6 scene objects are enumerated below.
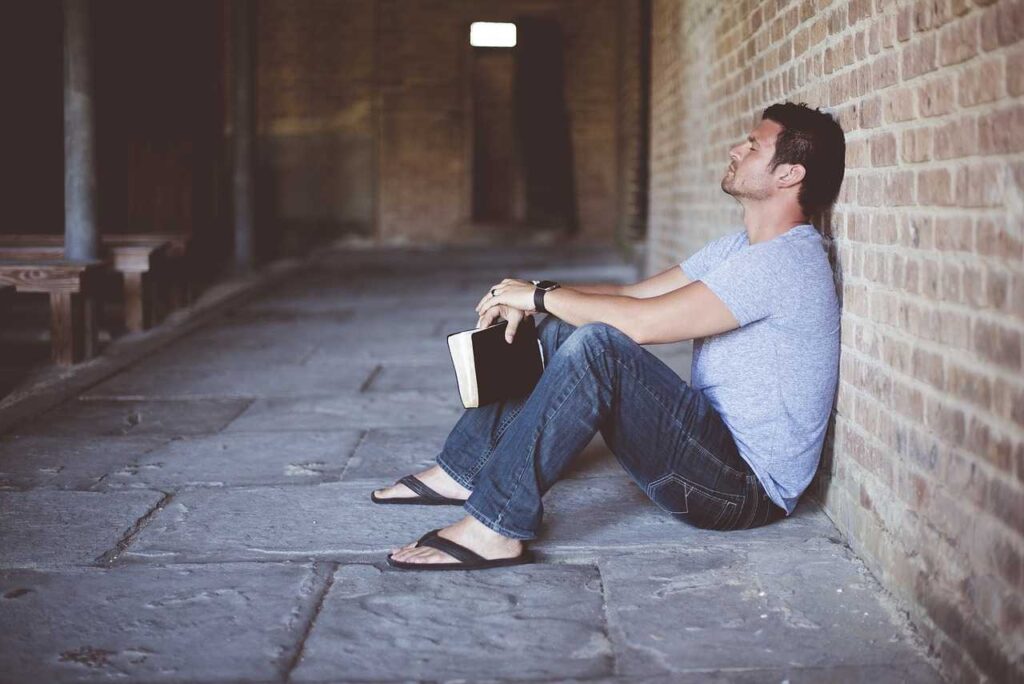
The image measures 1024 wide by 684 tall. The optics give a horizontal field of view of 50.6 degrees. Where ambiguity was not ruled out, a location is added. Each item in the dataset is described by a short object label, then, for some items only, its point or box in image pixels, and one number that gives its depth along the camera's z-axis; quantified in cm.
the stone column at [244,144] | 1088
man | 266
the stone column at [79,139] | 620
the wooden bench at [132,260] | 660
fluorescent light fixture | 1647
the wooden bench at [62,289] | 564
